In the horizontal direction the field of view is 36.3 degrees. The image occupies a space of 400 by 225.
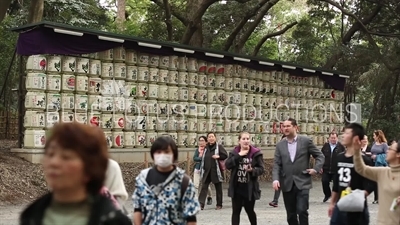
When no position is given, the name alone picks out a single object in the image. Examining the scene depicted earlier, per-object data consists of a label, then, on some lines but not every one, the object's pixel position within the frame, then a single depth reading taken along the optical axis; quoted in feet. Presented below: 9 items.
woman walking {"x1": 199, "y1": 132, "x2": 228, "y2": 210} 43.62
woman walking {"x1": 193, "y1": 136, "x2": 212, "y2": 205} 44.68
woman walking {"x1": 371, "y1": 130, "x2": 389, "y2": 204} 49.26
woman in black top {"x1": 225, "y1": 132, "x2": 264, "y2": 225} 30.53
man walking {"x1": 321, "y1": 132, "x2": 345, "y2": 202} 47.96
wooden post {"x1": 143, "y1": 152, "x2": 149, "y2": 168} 53.45
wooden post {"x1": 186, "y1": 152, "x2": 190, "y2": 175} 55.03
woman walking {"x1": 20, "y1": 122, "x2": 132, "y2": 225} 8.70
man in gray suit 28.09
